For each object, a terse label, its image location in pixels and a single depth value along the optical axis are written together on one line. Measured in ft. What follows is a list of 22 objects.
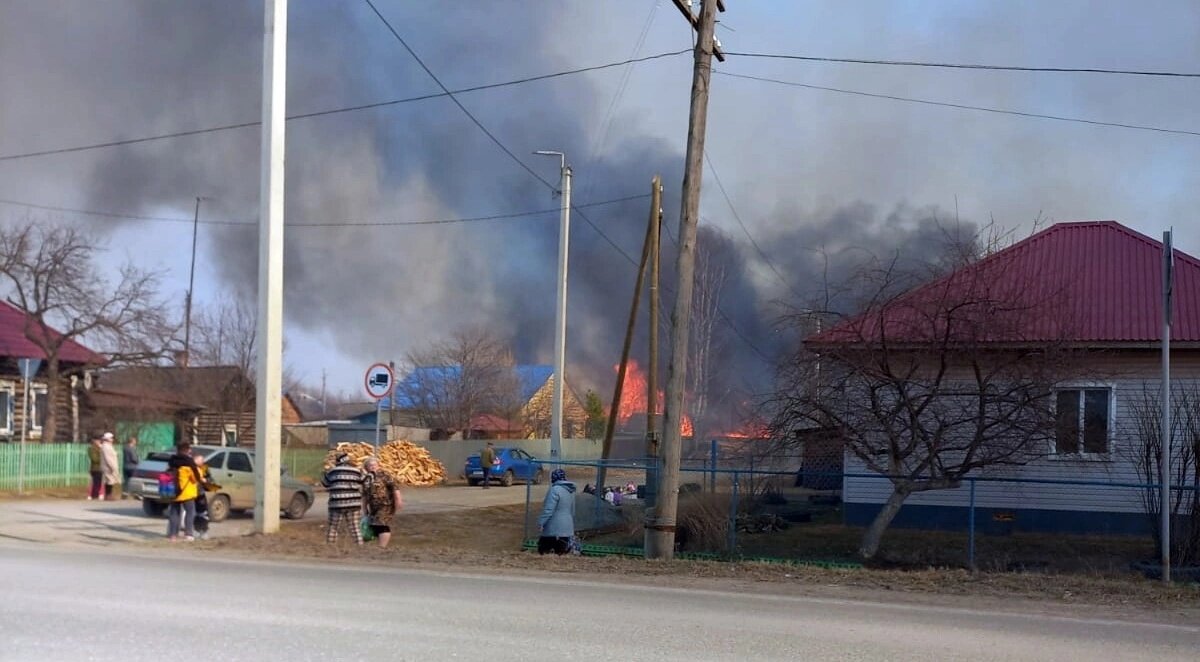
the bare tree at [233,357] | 139.44
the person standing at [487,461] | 118.93
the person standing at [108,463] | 77.20
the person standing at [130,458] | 82.24
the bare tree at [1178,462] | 46.06
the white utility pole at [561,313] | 88.17
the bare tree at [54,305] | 101.40
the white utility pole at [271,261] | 50.49
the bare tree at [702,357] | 153.07
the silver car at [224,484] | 65.10
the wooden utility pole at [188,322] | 125.29
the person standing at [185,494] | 51.16
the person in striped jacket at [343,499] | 48.03
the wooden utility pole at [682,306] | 45.75
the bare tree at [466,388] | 186.60
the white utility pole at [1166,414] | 38.19
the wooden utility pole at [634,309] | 74.54
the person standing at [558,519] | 47.96
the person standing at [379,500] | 49.06
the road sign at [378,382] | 53.16
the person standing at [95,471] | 77.71
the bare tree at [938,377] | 47.78
